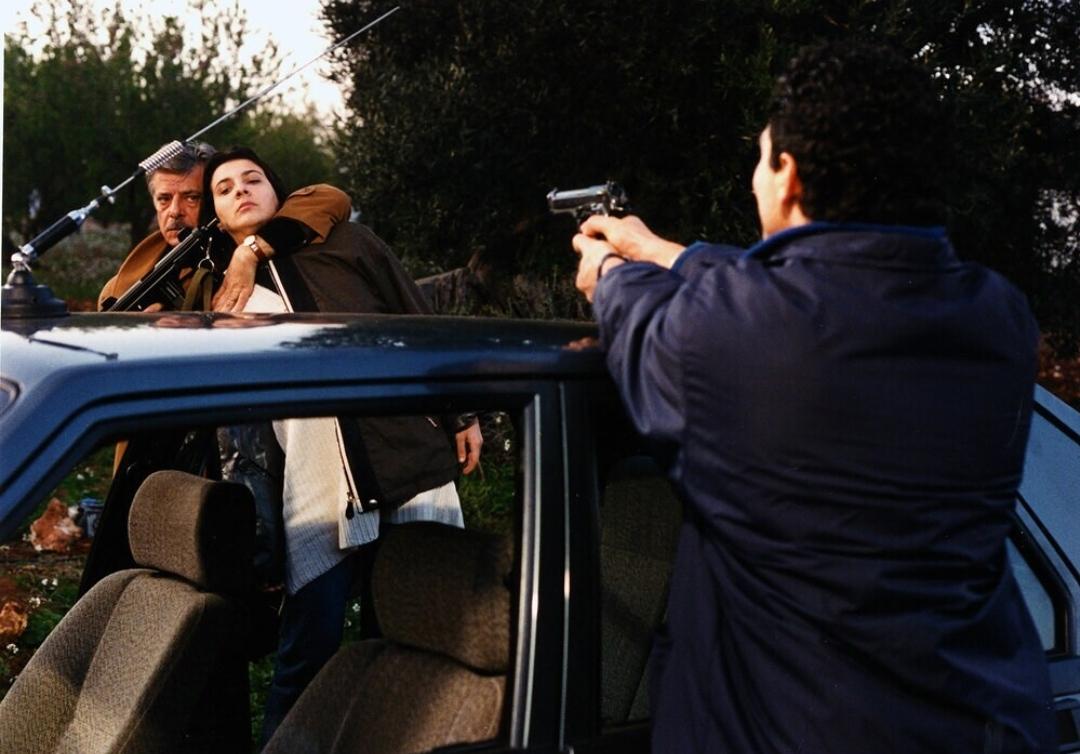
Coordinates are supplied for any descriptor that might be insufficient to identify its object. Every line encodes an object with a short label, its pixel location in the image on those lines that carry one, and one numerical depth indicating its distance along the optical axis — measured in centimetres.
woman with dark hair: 345
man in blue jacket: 185
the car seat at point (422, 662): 206
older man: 371
